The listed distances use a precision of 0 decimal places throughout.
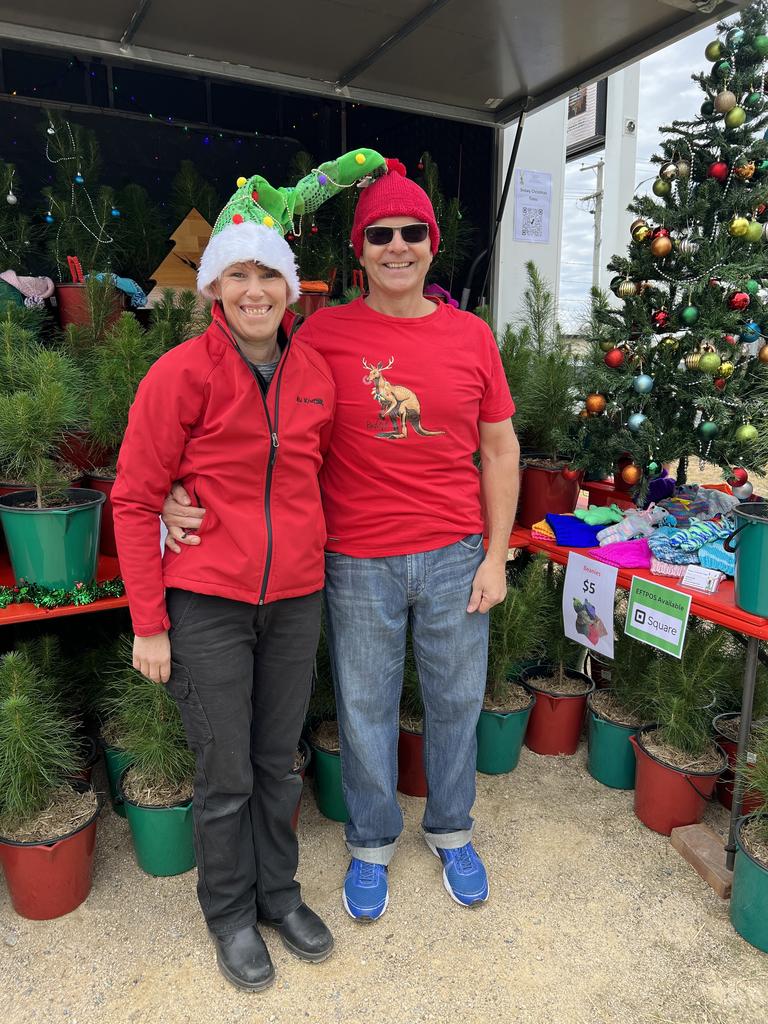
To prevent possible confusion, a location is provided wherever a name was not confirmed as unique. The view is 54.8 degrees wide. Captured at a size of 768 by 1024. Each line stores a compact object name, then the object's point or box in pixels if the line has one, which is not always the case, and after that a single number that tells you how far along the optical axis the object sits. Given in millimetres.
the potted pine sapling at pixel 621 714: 2545
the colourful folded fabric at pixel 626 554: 2355
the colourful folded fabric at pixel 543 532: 2682
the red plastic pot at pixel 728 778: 2377
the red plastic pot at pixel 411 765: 2443
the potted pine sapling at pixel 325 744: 2334
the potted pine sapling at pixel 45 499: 1859
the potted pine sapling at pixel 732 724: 2428
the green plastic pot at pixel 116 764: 2158
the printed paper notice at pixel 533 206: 3705
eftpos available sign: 2139
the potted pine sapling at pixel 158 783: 2061
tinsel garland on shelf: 1891
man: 1710
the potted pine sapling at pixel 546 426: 2832
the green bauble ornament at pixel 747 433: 2334
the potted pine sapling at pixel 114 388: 2145
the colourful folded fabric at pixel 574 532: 2559
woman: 1455
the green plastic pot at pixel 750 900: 1856
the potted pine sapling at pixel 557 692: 2744
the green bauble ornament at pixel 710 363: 2357
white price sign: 2410
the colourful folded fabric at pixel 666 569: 2230
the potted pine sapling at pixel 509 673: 2543
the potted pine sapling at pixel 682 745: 2311
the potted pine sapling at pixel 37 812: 1862
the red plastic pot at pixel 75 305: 2527
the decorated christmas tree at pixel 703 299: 2377
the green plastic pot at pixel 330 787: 2324
